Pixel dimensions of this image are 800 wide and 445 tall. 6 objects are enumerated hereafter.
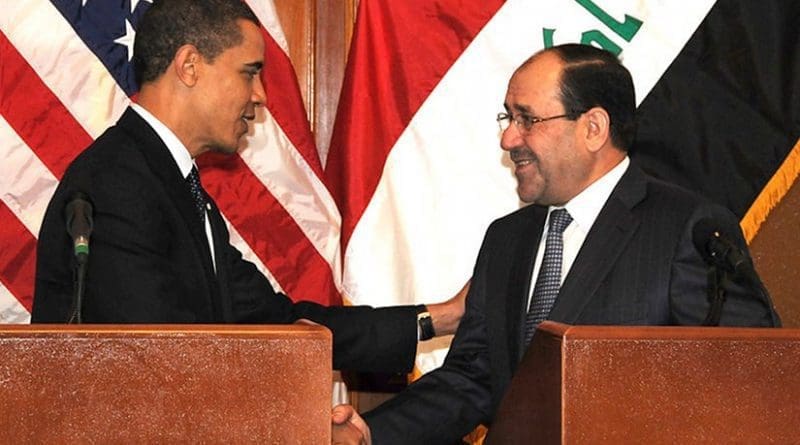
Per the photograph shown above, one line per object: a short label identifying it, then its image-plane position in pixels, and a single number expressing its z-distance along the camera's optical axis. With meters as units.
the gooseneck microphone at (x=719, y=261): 2.11
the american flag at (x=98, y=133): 3.61
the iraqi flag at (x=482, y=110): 3.75
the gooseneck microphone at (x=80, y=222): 2.01
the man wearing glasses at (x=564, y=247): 2.66
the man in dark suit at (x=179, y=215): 2.58
